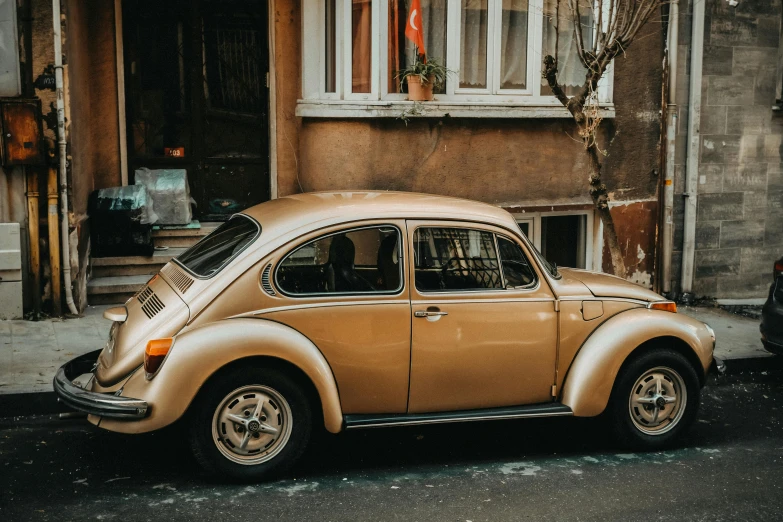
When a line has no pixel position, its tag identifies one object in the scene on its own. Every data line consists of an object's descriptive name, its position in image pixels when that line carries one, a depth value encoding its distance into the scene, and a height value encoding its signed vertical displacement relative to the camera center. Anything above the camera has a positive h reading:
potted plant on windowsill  10.16 +0.70
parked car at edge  7.89 -1.59
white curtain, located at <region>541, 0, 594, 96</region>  10.83 +1.16
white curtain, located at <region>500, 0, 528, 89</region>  10.75 +1.13
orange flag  10.19 +1.28
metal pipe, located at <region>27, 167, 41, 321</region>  8.82 -0.93
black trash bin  9.77 -0.95
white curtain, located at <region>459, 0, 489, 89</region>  10.58 +1.13
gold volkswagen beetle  5.14 -1.23
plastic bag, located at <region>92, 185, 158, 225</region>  9.76 -0.70
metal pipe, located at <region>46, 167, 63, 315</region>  8.84 -1.01
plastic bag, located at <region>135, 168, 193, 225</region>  10.36 -0.67
